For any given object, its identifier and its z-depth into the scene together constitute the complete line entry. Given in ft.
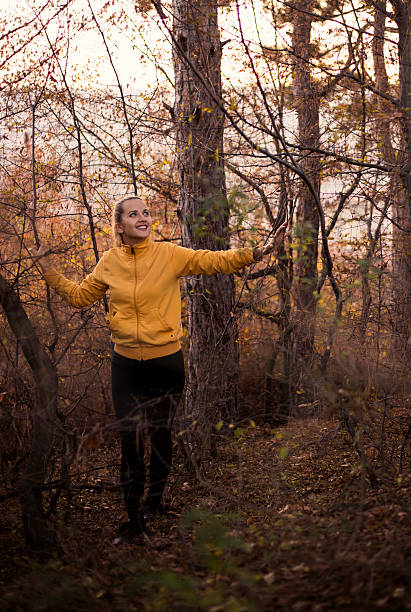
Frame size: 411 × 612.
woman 12.15
